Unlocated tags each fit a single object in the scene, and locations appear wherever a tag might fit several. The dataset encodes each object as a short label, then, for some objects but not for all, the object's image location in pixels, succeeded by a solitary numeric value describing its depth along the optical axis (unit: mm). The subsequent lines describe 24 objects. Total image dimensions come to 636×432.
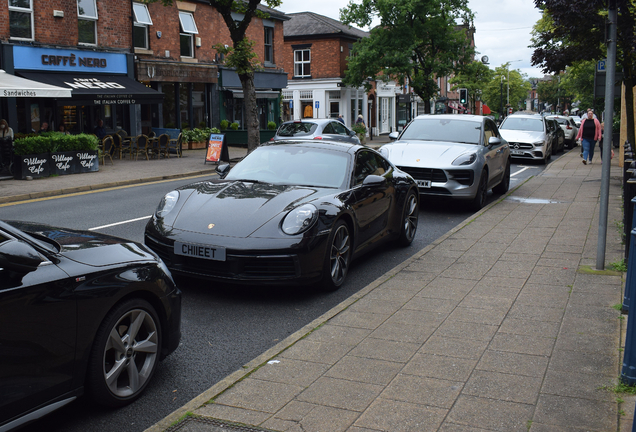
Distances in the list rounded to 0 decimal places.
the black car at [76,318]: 2965
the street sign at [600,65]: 13818
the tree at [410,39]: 40062
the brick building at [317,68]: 46594
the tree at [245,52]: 22531
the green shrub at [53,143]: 16359
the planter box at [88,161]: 18094
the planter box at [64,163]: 17203
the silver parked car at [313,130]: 20391
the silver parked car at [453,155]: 11195
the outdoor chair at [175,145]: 24714
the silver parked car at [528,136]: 23188
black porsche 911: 5688
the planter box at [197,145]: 29203
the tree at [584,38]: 13195
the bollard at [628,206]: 6451
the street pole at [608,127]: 6391
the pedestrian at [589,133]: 21156
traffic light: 31817
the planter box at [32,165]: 16234
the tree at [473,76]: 41750
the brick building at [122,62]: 21984
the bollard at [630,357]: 3676
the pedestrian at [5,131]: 16719
